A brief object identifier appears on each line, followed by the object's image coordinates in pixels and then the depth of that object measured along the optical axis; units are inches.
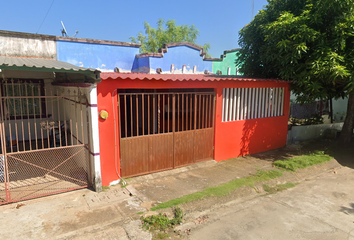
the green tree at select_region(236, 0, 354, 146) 255.0
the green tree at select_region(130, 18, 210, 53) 1183.6
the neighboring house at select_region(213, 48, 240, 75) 637.9
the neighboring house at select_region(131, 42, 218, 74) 491.2
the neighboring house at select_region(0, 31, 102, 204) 199.5
